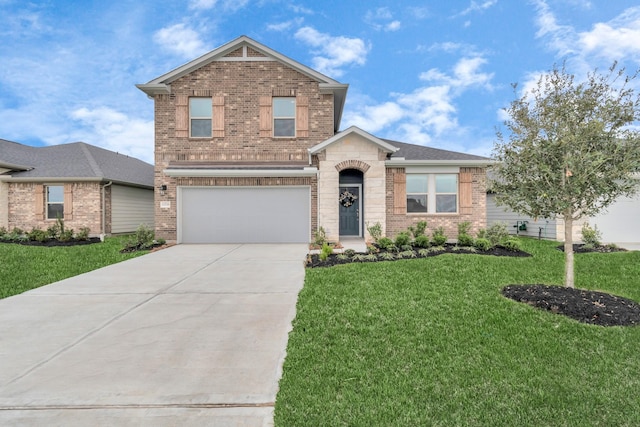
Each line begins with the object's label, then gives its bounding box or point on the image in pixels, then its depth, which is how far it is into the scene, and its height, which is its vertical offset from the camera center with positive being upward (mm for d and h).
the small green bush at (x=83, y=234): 13459 -860
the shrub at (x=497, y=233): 10586 -681
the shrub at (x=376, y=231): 11164 -627
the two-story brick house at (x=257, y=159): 12688 +1986
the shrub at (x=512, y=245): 10055 -979
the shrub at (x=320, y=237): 11031 -821
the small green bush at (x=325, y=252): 8906 -1068
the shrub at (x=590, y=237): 11609 -863
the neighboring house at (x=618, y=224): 13469 -486
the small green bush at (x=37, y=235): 13234 -892
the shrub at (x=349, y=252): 9391 -1114
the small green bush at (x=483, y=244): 10048 -949
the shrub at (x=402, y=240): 10312 -849
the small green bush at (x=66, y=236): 13234 -916
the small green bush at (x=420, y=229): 11195 -566
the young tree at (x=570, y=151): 5266 +979
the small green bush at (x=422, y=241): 10430 -894
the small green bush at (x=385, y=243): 10166 -926
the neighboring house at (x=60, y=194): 14648 +794
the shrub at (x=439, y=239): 10620 -850
